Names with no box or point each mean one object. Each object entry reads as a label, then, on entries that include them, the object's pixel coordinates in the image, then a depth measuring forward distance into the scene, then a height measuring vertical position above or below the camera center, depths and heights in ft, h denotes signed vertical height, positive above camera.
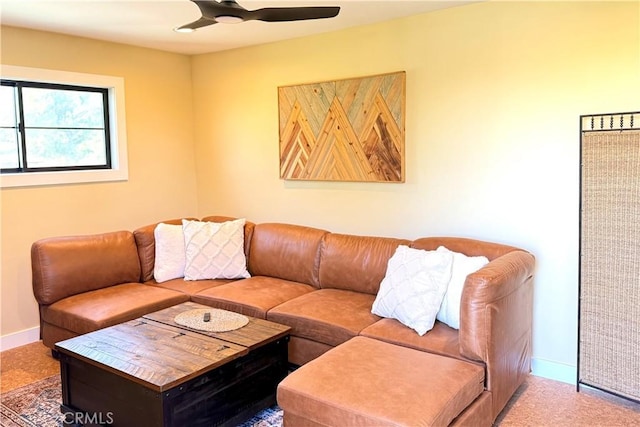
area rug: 8.97 -4.16
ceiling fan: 7.93 +2.69
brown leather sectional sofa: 7.80 -2.67
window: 12.74 +1.45
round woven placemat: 9.45 -2.69
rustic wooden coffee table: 7.63 -3.07
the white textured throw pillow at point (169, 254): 13.37 -1.95
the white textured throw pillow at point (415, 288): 9.40 -2.15
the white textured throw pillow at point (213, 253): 13.29 -1.92
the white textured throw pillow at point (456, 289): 9.39 -2.10
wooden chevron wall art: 12.28 +1.20
